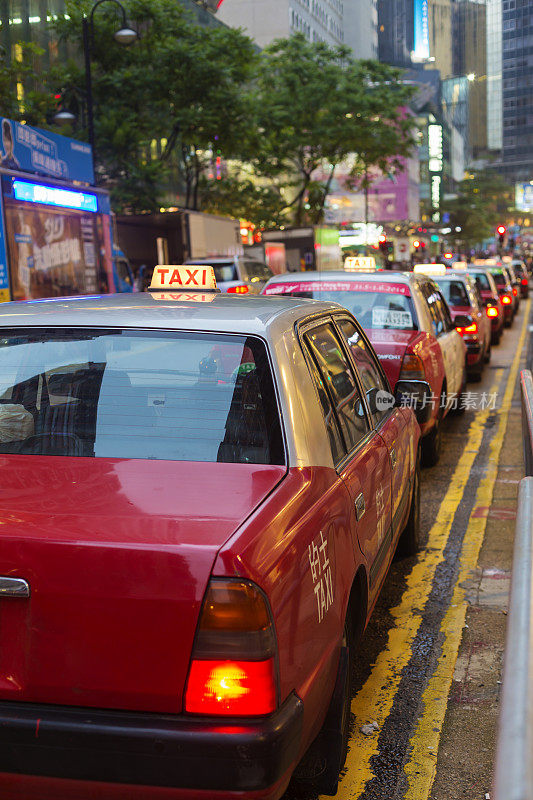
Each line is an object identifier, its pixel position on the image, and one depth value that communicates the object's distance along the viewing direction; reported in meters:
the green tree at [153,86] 28.67
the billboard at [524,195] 132.38
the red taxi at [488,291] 19.50
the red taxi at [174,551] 2.29
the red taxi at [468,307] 14.07
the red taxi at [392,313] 7.80
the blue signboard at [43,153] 13.94
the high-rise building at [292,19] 54.34
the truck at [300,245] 37.62
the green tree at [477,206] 100.50
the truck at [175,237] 25.59
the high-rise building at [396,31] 78.31
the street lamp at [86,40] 21.02
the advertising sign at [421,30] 99.19
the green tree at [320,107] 35.50
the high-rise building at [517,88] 171.12
